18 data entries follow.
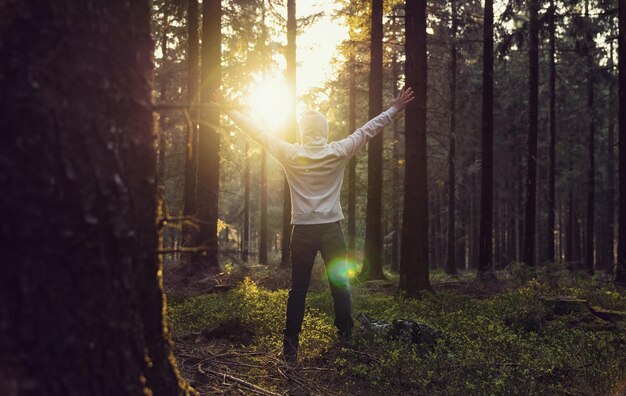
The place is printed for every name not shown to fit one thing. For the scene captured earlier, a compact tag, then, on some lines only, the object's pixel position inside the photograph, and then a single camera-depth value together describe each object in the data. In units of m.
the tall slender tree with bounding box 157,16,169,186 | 19.75
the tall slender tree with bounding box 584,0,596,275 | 24.88
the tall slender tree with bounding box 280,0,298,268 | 17.41
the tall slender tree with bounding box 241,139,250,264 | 30.14
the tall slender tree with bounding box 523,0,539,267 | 18.06
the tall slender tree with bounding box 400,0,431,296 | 9.56
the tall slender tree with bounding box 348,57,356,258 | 19.96
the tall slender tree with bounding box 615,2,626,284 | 13.61
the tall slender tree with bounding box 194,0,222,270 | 11.63
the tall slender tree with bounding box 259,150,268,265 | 25.00
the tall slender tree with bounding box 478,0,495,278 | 16.05
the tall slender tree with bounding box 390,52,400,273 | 22.88
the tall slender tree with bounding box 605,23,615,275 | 28.34
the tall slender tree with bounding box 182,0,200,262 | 13.13
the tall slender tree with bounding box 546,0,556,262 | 21.73
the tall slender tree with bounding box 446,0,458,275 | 21.66
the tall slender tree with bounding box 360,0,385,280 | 14.67
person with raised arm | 5.20
